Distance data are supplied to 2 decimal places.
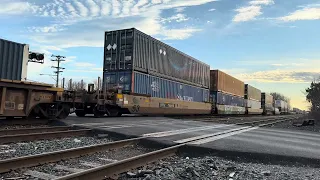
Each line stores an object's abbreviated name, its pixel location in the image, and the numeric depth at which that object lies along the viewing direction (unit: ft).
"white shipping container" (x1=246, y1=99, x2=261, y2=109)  139.85
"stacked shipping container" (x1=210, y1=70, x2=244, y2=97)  99.58
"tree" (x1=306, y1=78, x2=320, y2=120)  83.66
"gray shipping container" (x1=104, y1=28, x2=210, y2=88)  59.16
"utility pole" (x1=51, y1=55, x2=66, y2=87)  191.31
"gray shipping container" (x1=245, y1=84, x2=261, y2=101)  141.89
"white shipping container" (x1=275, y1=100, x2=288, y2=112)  226.79
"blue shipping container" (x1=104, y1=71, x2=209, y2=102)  57.62
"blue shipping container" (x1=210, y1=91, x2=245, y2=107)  98.99
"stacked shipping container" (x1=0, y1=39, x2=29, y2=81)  38.14
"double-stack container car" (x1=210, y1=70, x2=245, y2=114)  99.30
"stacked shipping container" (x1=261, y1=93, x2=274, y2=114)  175.42
